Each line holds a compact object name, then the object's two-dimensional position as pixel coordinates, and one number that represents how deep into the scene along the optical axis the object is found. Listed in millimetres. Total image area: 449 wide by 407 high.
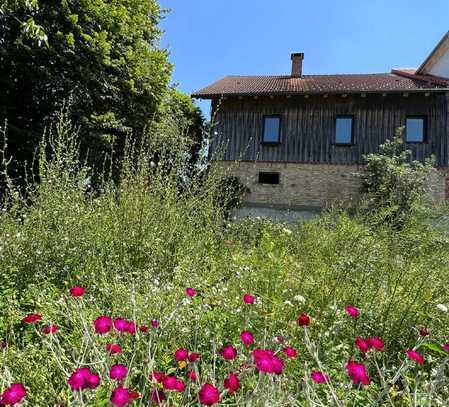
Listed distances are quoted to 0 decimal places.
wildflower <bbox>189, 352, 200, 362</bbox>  1395
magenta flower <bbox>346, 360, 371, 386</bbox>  1257
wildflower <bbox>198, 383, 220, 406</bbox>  1032
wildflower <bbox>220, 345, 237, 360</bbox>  1341
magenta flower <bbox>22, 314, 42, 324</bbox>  1498
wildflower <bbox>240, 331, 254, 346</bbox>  1457
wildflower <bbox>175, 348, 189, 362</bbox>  1410
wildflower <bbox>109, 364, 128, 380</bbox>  1179
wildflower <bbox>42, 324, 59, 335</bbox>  1397
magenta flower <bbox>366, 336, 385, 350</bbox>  1512
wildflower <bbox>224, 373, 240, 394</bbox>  1209
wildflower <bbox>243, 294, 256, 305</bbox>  1841
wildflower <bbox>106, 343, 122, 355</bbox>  1439
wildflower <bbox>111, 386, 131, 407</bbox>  977
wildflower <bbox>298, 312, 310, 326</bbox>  1488
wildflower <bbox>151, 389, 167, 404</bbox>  1174
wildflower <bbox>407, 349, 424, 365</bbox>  1379
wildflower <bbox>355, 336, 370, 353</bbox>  1527
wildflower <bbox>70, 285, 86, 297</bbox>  1620
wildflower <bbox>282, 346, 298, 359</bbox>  1487
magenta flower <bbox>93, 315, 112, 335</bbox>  1408
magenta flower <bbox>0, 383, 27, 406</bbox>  1000
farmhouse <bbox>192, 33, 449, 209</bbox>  15164
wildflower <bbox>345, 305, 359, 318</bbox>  1822
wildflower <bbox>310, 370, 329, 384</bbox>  1280
